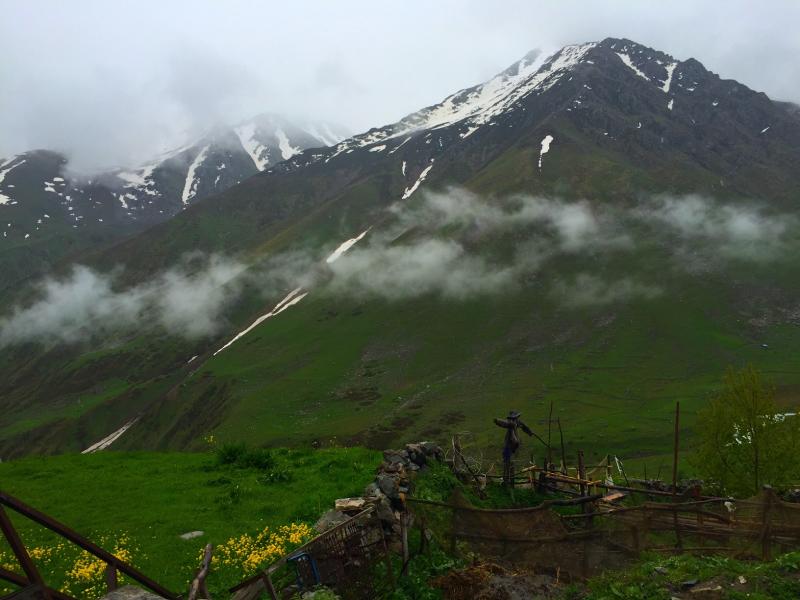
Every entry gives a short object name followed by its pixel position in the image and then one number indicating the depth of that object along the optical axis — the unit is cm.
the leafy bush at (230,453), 3003
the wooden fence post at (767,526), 1616
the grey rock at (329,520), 1905
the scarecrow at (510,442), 2902
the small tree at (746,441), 3731
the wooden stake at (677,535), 1786
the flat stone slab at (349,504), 2047
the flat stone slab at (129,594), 1131
